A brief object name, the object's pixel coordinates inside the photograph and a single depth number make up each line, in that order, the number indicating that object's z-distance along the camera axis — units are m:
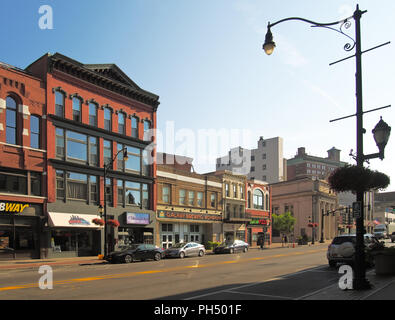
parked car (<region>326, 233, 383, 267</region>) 19.80
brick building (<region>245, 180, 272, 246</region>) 55.16
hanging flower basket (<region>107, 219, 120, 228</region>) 31.27
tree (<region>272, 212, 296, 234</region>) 63.00
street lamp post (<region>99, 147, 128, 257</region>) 28.44
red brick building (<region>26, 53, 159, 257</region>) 31.14
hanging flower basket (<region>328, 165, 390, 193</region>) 11.84
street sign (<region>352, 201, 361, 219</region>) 11.53
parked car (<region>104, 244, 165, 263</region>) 26.64
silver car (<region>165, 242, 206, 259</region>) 32.12
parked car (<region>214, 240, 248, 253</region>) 38.41
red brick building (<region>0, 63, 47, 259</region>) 27.66
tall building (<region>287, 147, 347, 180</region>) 124.46
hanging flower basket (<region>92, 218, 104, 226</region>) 29.78
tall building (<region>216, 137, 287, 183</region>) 97.03
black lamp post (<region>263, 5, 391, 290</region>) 11.22
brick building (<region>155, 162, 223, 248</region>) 41.09
